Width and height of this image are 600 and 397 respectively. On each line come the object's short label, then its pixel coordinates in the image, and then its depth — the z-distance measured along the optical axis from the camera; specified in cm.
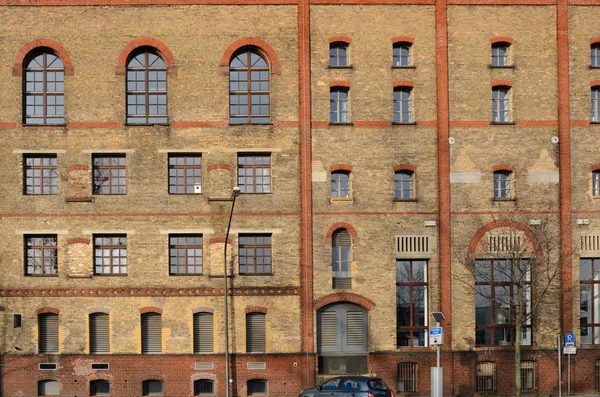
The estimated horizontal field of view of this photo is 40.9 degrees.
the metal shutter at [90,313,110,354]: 3528
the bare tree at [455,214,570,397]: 3572
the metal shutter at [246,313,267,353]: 3547
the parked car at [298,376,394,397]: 2911
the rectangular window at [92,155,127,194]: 3584
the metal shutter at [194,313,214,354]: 3538
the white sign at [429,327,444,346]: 3005
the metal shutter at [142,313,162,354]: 3528
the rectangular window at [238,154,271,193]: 3600
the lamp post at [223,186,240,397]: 3388
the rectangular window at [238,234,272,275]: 3581
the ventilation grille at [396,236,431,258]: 3572
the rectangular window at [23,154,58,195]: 3581
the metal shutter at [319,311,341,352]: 3578
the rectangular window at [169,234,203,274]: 3572
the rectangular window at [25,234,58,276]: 3559
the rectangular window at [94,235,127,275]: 3562
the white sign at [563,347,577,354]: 3325
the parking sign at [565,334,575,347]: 3306
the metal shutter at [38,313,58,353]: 3538
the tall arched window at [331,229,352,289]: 3588
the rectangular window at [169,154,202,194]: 3591
